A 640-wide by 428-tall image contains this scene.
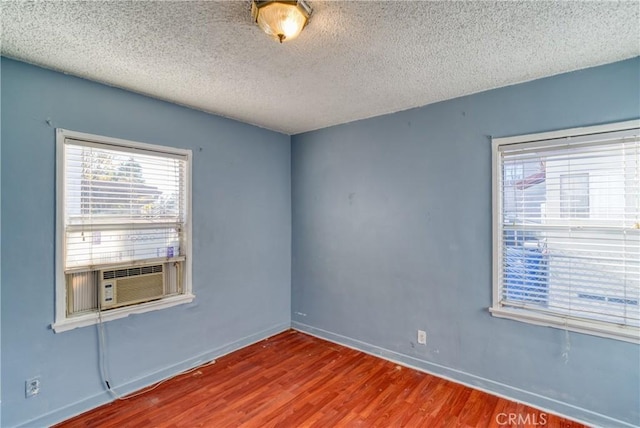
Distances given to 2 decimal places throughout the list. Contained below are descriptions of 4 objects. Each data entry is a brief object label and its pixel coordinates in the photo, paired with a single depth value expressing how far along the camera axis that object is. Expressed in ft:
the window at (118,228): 7.20
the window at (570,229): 6.50
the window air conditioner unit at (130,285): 7.64
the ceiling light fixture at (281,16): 4.63
